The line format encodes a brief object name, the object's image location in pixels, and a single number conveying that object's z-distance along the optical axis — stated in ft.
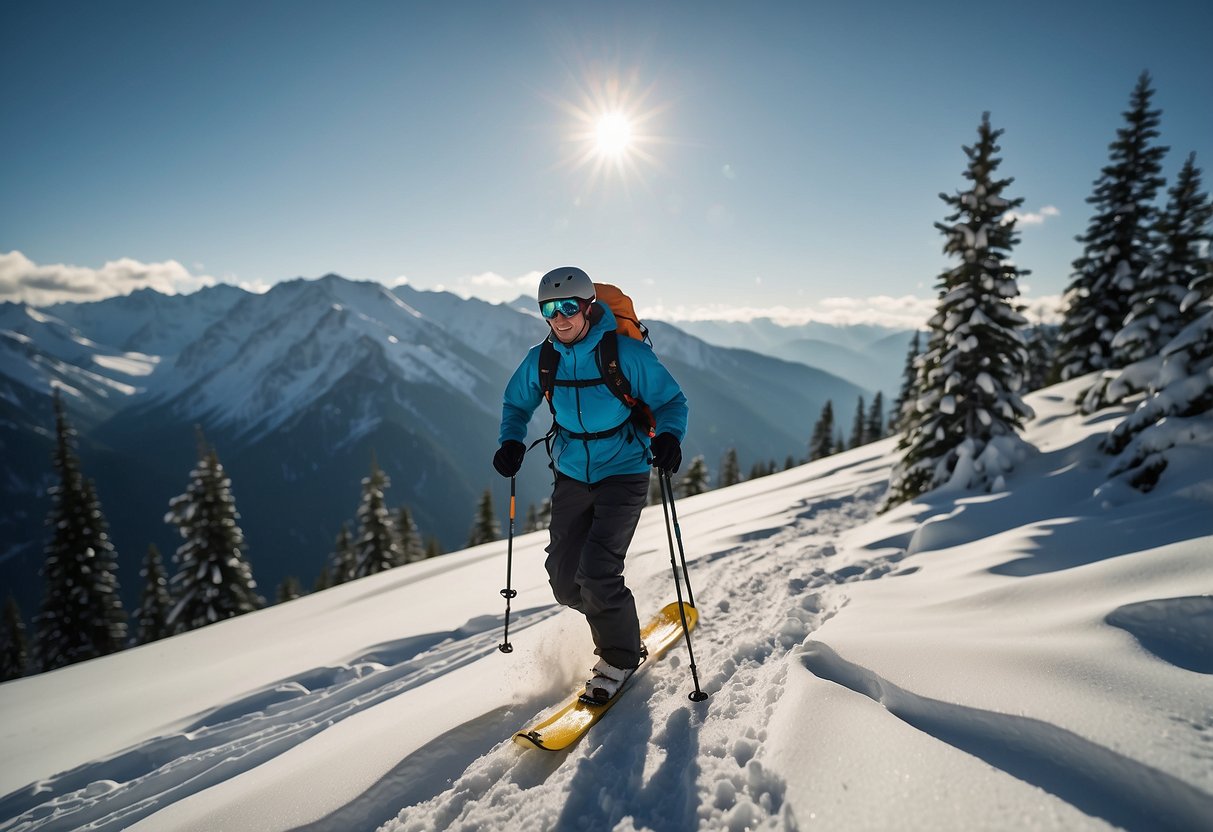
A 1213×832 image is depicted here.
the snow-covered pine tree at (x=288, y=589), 121.70
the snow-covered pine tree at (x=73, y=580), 75.92
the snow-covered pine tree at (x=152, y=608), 93.76
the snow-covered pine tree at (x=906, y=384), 110.28
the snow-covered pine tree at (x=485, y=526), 116.78
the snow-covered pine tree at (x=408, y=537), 121.80
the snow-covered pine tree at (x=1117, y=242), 57.06
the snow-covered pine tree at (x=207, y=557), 76.18
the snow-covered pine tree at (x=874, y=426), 170.71
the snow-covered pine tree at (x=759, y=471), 160.50
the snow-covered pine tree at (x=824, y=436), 153.07
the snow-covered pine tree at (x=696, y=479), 135.13
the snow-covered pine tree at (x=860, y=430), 173.27
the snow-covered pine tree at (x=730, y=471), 151.02
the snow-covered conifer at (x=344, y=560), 110.01
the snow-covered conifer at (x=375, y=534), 95.86
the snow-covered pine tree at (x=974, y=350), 34.88
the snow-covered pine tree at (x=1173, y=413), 20.33
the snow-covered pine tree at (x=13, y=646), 105.60
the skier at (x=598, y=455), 12.92
